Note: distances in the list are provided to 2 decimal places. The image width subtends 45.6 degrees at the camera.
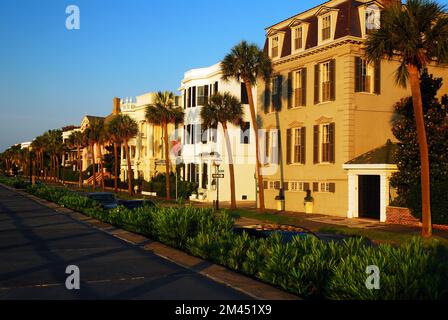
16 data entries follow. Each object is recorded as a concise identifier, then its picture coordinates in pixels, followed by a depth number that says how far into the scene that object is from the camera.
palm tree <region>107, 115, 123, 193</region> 61.05
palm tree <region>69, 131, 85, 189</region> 81.19
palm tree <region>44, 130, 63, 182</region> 97.94
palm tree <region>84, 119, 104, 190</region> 73.56
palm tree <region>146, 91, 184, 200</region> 48.16
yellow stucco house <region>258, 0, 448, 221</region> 30.72
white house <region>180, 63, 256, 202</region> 47.16
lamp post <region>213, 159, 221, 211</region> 46.58
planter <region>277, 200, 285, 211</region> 36.81
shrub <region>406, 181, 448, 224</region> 24.12
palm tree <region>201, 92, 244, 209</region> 36.72
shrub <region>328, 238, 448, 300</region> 8.15
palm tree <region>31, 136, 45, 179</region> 106.39
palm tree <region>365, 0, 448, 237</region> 19.70
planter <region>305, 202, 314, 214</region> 33.91
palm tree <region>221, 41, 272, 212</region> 32.59
